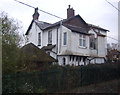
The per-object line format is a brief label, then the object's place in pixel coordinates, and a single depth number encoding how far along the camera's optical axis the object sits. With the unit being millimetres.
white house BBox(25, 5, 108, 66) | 17469
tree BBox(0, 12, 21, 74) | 6191
